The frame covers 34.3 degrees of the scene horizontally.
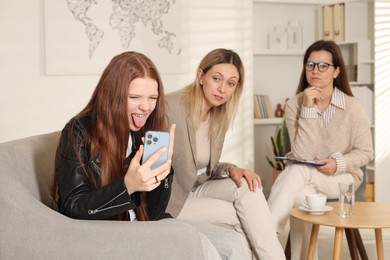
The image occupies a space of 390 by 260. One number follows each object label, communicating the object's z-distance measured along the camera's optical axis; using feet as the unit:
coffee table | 9.05
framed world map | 14.69
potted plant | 17.04
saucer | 9.72
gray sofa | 6.28
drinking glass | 9.60
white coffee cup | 9.73
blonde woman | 9.52
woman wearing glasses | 11.44
